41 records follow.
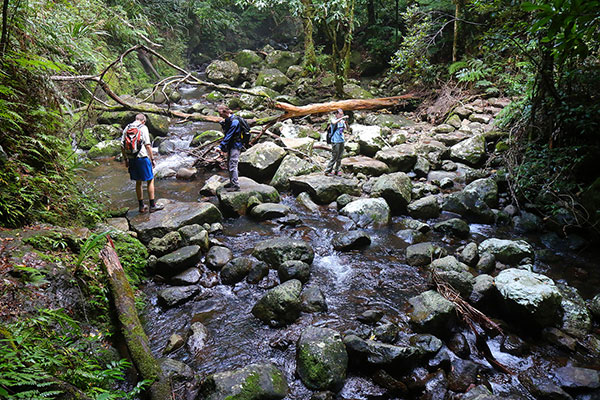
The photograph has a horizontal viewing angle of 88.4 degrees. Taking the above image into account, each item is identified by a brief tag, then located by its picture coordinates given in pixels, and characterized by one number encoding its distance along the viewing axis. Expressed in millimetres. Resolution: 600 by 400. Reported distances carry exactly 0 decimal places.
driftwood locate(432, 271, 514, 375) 3601
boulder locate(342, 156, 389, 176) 8586
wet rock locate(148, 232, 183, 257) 5145
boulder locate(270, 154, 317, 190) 8266
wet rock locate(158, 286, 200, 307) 4270
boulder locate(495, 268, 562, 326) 3787
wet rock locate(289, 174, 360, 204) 7477
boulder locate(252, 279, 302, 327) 3988
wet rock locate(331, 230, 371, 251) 5676
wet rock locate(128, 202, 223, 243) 5570
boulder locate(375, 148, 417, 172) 8617
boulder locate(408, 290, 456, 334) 3779
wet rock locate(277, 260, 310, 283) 4746
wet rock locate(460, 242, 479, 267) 5102
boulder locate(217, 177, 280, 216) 6840
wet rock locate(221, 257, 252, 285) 4785
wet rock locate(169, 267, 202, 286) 4664
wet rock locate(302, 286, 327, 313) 4211
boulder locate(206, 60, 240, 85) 18031
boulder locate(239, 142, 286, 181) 8555
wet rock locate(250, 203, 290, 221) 6699
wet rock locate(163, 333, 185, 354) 3548
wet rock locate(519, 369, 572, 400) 3064
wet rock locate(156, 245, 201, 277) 4758
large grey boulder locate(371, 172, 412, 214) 6977
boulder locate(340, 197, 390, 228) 6562
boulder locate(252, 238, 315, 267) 5078
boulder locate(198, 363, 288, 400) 2828
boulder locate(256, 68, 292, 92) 16469
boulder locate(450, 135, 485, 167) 8523
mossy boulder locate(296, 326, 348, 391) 3123
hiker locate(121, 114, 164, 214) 5711
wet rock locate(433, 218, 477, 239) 6031
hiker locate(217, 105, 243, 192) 7033
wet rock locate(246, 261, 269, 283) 4836
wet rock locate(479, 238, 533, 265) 5023
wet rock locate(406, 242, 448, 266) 5192
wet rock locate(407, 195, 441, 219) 6746
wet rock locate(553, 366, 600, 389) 3137
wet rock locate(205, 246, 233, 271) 5035
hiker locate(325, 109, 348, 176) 8055
